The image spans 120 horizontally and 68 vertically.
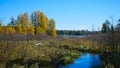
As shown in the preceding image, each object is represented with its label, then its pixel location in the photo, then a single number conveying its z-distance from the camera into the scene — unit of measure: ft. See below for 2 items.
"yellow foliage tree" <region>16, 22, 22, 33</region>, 77.52
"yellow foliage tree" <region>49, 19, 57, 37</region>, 86.87
